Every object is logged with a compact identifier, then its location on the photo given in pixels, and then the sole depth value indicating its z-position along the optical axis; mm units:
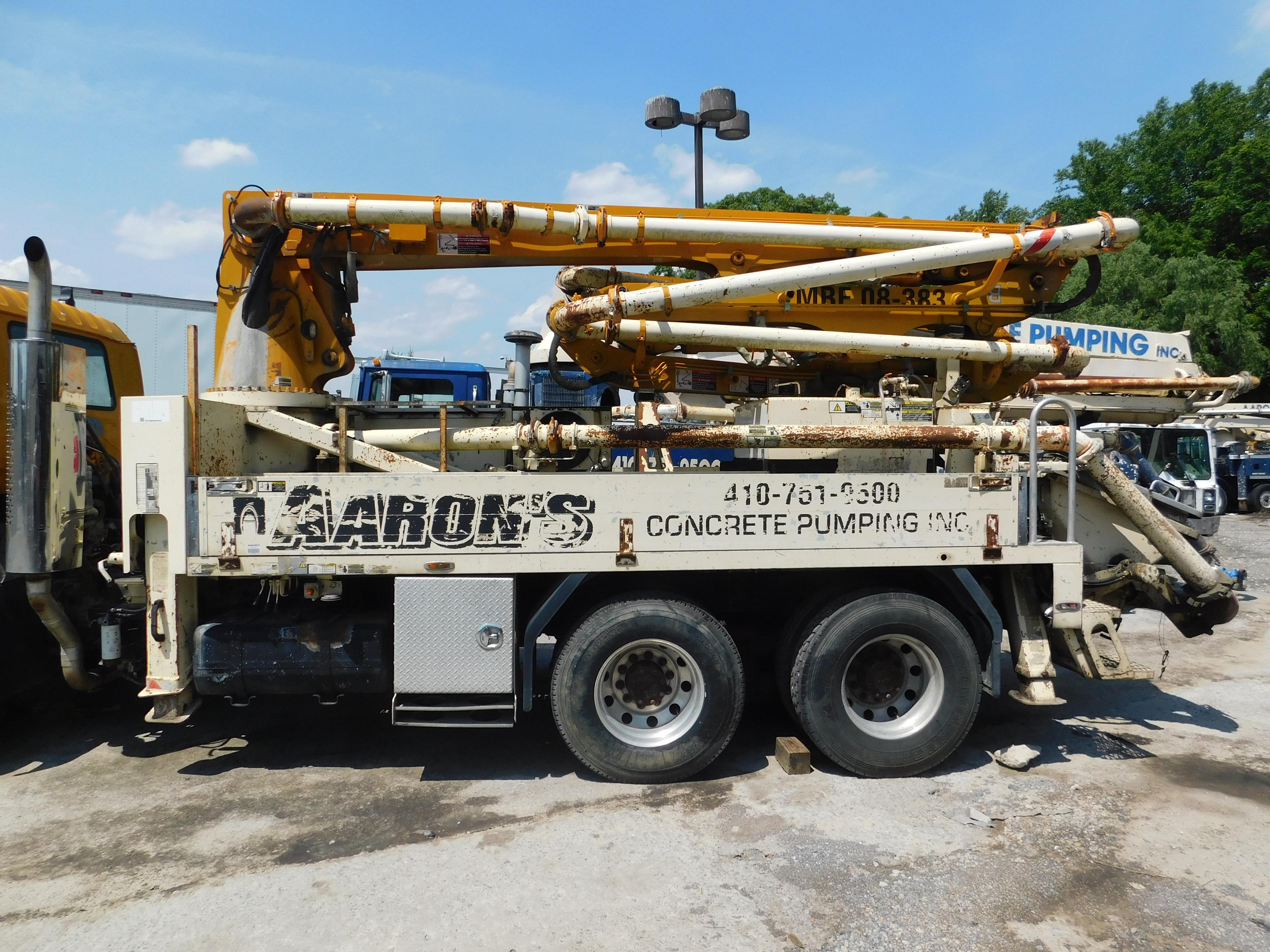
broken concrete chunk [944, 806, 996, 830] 4195
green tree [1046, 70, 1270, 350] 29469
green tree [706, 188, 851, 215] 33125
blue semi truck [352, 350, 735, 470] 10031
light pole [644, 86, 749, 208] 9312
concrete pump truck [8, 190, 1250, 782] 4434
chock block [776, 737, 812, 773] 4762
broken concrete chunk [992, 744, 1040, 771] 4828
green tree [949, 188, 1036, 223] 44625
